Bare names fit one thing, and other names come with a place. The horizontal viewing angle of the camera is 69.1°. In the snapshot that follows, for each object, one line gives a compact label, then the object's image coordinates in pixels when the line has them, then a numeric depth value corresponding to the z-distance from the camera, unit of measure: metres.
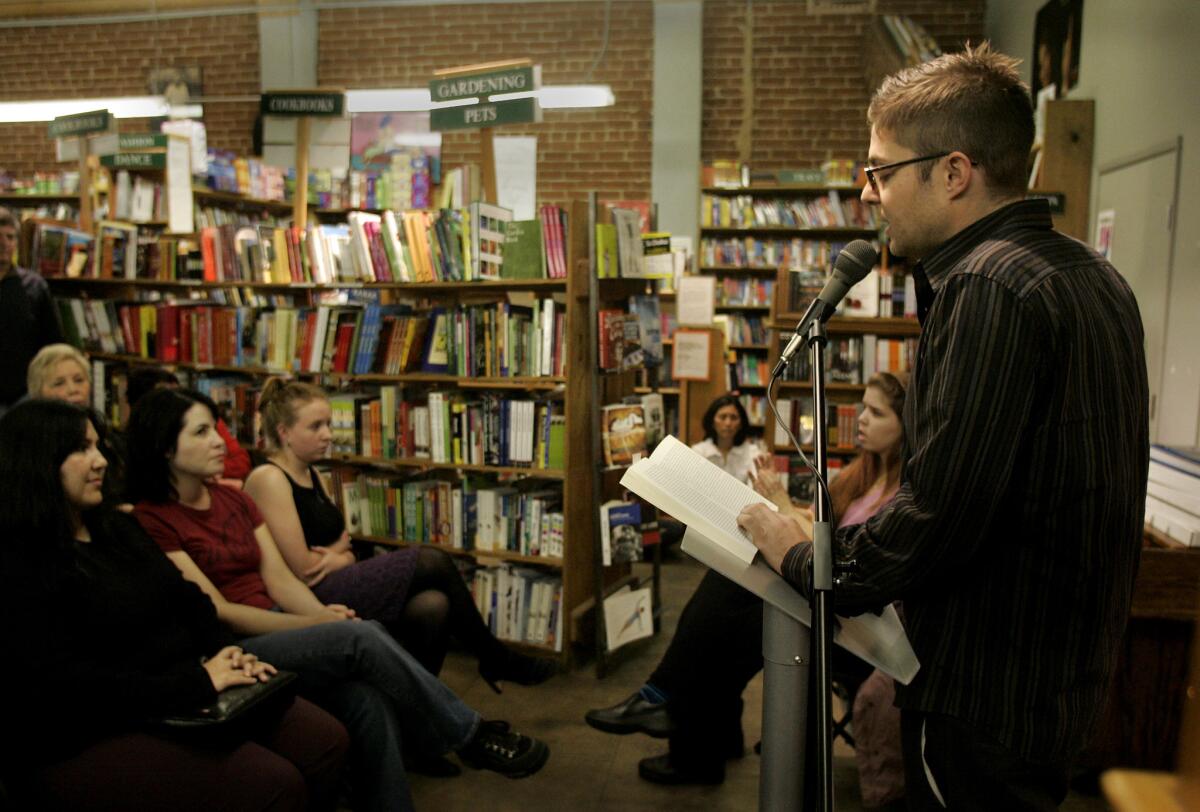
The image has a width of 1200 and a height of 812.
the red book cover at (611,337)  3.56
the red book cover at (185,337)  5.03
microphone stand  1.35
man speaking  1.06
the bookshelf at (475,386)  3.57
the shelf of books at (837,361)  4.59
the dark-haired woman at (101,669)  1.69
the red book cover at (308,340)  4.25
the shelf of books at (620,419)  3.58
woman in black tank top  2.73
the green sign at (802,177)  7.46
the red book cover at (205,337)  4.90
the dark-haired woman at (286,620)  2.22
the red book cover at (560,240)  3.59
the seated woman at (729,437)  4.88
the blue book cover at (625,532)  3.60
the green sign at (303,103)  4.95
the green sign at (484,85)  3.80
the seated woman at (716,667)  2.61
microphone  1.28
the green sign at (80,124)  5.92
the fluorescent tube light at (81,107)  7.75
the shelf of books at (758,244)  7.64
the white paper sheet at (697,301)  6.21
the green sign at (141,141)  5.62
